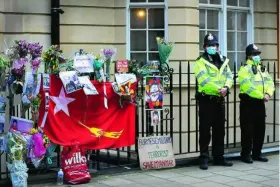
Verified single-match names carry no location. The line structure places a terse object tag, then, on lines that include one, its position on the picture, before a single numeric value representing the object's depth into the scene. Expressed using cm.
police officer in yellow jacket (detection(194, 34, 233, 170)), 836
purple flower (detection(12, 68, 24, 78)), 708
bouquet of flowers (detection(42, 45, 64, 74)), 736
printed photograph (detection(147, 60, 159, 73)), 841
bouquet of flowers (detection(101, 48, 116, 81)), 793
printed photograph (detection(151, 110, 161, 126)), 847
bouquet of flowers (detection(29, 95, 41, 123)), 720
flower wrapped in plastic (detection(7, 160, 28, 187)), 683
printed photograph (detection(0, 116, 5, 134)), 708
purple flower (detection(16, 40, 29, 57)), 718
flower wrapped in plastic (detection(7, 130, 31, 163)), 685
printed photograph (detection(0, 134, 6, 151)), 704
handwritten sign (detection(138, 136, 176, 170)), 834
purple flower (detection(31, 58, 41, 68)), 721
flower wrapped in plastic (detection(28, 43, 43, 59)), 723
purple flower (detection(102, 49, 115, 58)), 792
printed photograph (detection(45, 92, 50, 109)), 735
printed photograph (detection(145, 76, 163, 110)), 838
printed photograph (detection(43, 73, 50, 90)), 732
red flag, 745
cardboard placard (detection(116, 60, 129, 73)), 813
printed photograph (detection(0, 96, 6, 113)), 711
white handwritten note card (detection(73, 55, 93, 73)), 765
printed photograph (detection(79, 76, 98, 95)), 761
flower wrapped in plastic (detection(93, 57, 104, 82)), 779
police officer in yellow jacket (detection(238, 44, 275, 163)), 886
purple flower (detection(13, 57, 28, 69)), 707
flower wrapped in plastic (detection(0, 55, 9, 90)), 700
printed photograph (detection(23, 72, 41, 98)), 712
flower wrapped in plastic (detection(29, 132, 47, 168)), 704
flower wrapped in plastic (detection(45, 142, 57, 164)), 738
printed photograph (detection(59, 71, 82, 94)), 745
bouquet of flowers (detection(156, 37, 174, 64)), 847
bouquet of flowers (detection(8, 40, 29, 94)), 709
